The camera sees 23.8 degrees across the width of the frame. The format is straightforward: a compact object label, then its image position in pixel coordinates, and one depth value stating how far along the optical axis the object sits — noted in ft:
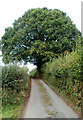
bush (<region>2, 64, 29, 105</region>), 36.25
